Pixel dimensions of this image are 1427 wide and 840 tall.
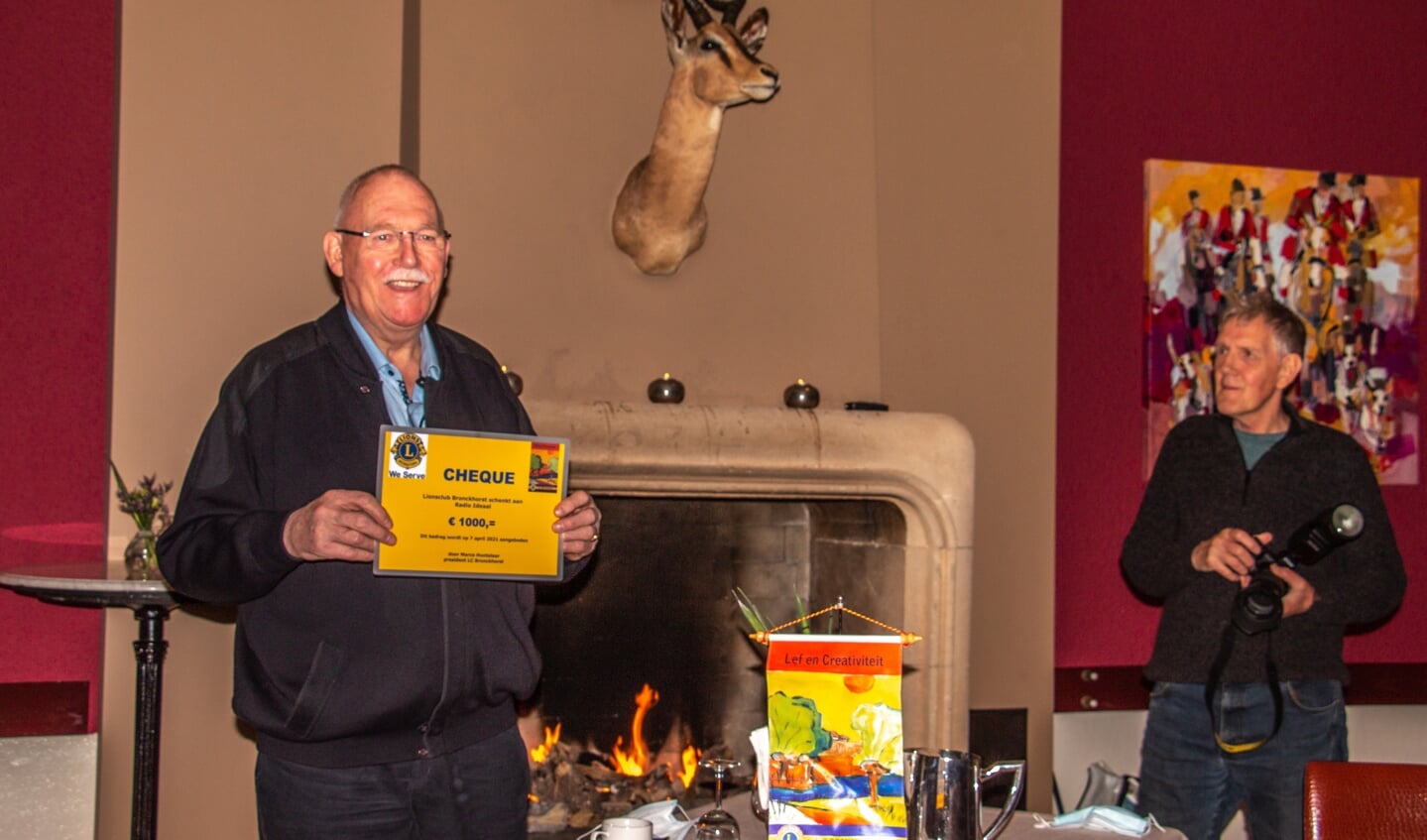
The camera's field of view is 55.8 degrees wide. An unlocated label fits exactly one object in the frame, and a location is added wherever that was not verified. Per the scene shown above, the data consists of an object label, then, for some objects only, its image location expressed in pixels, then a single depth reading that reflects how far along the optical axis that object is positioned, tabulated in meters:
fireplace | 3.61
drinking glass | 1.71
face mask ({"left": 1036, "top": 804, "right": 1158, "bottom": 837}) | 2.08
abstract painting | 4.41
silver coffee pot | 1.58
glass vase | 3.11
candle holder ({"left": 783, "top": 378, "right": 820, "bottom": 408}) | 3.72
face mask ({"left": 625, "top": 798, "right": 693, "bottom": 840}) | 1.91
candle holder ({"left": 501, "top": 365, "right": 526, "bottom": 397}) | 3.48
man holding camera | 3.00
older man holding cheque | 1.94
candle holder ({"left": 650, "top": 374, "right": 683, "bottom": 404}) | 3.61
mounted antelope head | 3.50
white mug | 1.64
